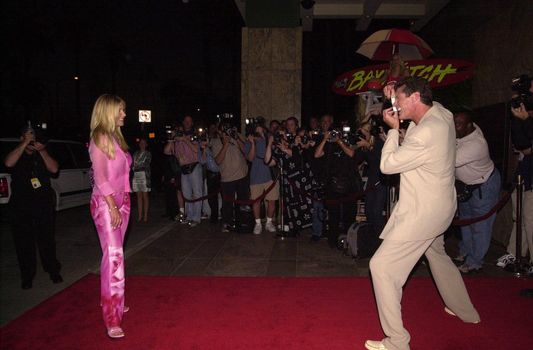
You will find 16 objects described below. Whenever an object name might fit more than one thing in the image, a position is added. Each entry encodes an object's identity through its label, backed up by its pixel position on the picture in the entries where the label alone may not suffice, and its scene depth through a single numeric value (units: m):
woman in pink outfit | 3.53
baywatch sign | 7.14
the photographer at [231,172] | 7.88
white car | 9.40
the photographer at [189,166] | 8.45
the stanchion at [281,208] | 7.39
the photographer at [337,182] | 6.55
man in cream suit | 3.06
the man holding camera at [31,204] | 4.81
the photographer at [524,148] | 4.58
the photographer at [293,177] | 7.25
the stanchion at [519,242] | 5.12
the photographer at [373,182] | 6.09
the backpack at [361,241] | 5.91
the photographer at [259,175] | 7.71
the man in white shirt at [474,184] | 5.04
